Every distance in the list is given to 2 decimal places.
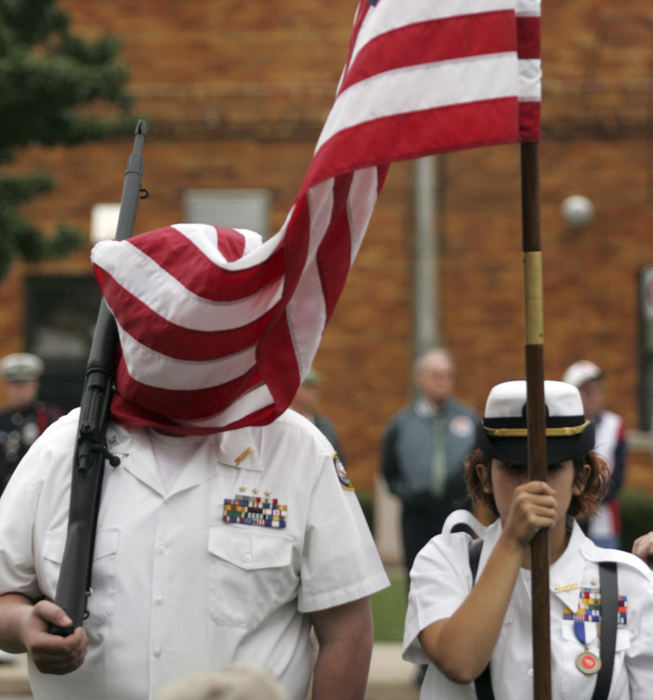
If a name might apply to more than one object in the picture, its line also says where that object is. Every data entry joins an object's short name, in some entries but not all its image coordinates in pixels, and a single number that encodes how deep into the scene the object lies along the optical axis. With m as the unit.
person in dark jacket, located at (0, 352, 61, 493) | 17.20
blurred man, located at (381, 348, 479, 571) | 16.81
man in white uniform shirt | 5.81
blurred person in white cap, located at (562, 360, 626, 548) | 16.59
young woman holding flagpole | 5.59
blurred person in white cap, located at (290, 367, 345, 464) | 15.73
